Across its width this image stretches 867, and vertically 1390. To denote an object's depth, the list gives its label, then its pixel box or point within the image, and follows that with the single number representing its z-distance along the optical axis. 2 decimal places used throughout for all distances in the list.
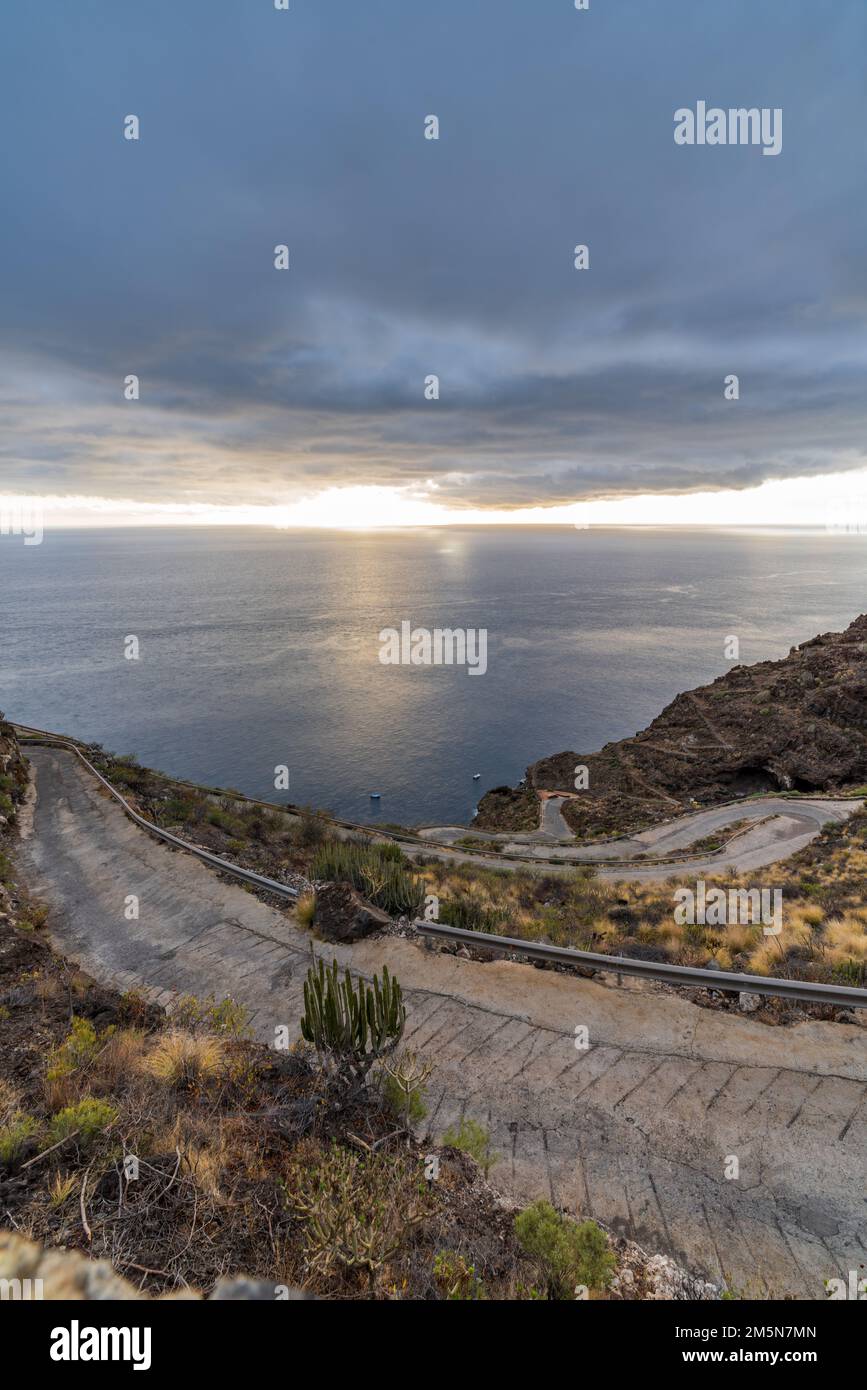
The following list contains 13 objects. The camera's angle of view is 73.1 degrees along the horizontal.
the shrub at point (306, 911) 10.37
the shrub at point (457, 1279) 3.49
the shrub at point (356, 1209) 3.57
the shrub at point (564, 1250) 3.83
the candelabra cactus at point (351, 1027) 5.62
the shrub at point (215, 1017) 7.10
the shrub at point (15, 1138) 4.19
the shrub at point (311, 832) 19.47
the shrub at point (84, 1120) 4.42
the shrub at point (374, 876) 10.51
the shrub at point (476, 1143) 5.13
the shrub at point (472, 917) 10.12
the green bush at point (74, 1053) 5.33
